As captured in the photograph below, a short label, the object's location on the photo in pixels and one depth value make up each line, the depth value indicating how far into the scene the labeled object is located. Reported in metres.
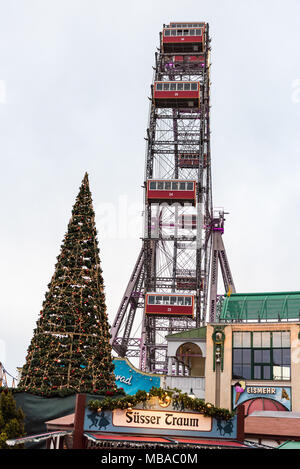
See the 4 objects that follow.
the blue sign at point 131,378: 50.12
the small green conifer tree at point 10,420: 20.30
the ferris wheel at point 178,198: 65.62
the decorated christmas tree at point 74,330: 27.22
